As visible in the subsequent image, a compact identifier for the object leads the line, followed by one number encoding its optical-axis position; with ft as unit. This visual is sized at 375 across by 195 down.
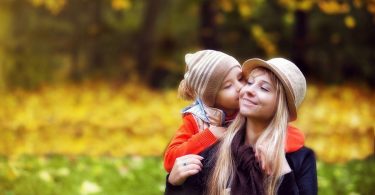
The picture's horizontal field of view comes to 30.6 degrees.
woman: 8.73
